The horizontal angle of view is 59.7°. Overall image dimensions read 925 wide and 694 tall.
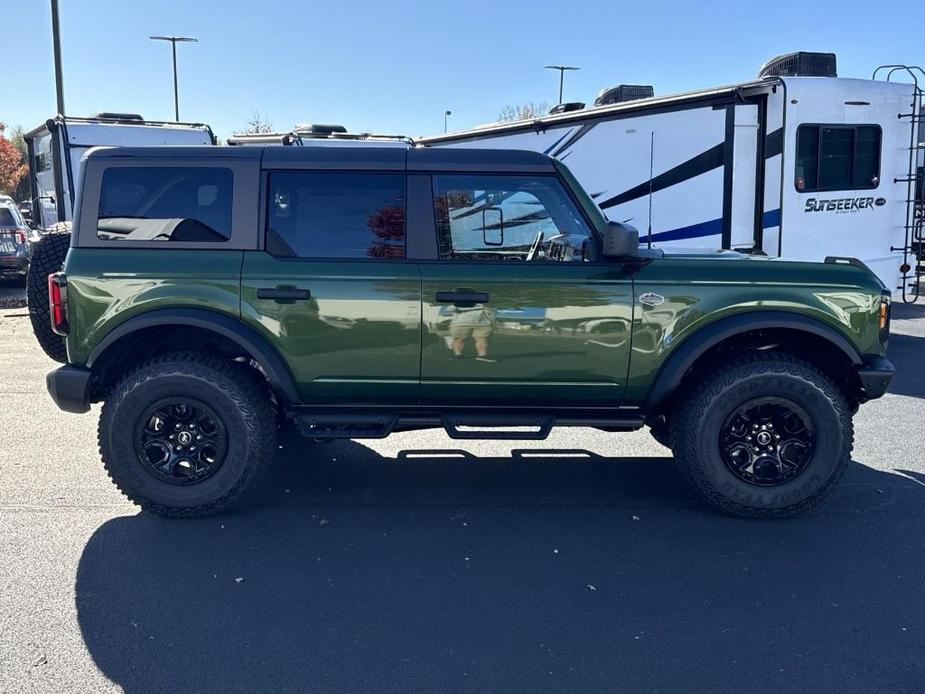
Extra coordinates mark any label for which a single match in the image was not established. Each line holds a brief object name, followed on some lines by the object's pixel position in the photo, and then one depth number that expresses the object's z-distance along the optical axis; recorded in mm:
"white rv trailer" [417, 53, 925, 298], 9078
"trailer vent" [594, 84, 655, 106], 11508
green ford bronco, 4363
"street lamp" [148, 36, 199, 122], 33406
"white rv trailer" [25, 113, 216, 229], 14375
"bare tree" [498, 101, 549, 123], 43188
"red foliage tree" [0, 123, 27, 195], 39500
